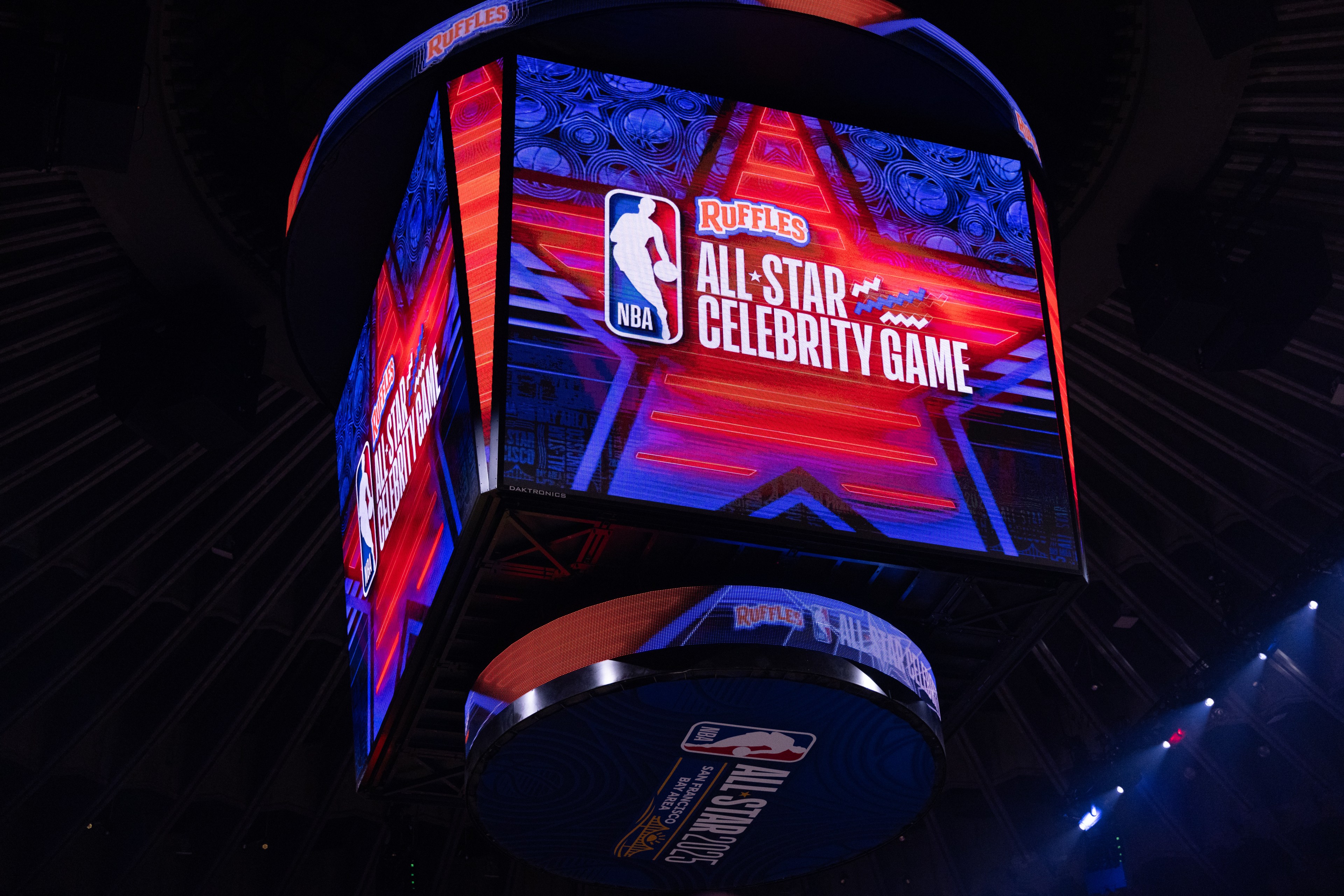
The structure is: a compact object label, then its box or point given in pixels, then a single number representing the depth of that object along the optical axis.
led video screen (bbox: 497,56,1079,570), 8.80
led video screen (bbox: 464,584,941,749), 9.10
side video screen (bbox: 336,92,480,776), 9.16
